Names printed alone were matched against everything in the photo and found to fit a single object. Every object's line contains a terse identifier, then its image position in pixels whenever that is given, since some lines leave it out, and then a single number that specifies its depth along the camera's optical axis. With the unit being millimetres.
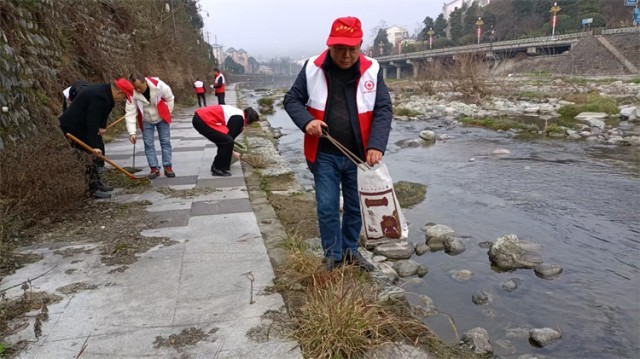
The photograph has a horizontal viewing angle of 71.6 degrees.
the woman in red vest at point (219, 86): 16312
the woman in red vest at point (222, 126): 6375
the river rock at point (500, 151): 9854
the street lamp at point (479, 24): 62481
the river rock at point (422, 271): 4145
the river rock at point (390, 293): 2900
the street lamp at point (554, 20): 51281
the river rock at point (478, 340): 2869
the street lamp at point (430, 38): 75344
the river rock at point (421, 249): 4660
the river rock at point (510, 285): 3877
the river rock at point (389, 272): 3725
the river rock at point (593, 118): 12922
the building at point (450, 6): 114450
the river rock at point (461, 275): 4070
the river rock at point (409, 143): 11419
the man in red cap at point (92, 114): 5102
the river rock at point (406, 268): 4117
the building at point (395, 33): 135988
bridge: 43891
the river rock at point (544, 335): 3098
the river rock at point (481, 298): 3660
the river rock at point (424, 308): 3373
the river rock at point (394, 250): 4539
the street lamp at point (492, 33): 65575
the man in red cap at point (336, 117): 2929
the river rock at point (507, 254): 4297
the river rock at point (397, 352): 2283
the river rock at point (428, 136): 12141
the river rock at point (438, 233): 4879
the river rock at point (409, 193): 6422
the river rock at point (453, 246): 4668
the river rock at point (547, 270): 4109
